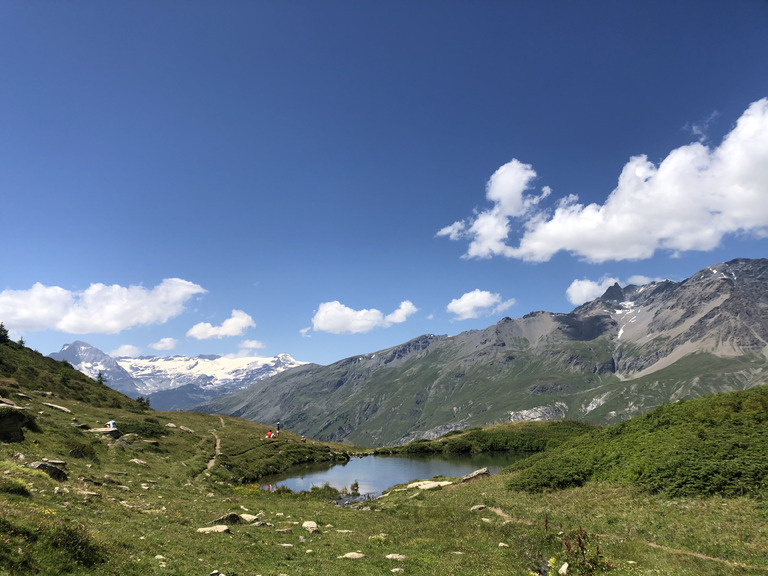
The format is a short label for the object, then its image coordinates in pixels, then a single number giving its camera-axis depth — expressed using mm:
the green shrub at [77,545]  15109
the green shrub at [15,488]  20016
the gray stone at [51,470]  27094
